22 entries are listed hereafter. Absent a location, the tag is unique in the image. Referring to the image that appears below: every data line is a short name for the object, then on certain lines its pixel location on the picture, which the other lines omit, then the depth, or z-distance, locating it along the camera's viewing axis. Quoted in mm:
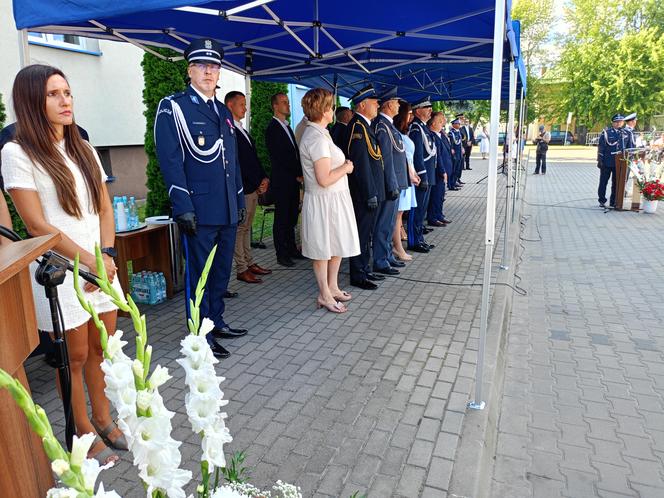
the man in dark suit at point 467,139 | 20608
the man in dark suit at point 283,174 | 6141
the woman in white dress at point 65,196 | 2229
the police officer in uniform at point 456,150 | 14023
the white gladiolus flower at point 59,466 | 702
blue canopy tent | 3047
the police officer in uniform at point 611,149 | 10867
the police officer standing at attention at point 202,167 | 3311
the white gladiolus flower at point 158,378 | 926
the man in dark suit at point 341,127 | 5371
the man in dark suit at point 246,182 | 5602
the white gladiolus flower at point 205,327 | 1046
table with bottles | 4742
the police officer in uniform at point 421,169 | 6883
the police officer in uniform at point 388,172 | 5336
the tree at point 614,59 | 35062
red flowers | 10422
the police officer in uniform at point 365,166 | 5004
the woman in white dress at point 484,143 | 26258
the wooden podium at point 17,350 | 1485
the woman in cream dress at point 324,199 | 4418
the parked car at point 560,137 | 54281
